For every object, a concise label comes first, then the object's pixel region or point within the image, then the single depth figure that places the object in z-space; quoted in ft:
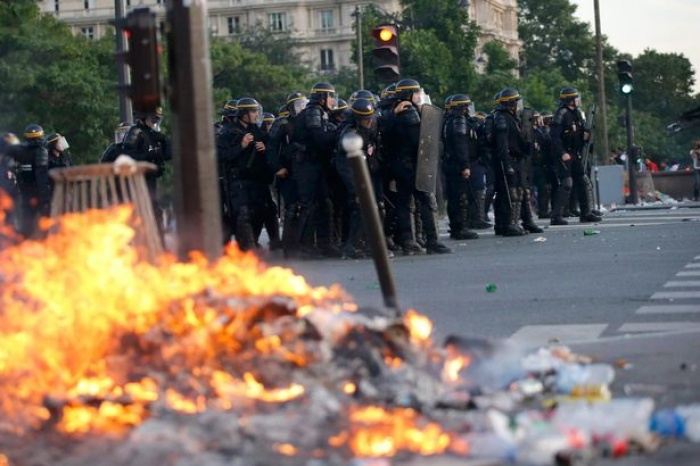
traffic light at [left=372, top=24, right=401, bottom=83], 70.03
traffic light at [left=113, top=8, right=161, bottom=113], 31.32
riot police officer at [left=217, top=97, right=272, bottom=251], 71.41
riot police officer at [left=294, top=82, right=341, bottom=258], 70.90
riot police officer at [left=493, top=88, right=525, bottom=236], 83.97
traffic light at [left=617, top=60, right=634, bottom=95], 135.23
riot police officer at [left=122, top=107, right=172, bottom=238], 68.59
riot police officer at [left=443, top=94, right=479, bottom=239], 84.64
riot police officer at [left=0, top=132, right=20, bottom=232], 75.06
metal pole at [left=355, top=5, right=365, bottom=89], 226.58
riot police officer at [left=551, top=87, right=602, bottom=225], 90.99
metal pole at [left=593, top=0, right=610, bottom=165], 175.63
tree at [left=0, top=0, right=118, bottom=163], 211.41
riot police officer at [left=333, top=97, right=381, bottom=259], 68.33
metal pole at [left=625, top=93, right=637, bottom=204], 144.05
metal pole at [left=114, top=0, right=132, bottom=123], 91.39
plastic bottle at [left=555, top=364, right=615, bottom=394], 27.91
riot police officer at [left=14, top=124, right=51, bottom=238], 83.25
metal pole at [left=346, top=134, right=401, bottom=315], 33.27
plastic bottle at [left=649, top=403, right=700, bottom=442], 24.38
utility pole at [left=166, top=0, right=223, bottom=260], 30.73
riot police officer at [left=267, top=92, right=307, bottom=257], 72.38
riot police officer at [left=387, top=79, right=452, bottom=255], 69.46
